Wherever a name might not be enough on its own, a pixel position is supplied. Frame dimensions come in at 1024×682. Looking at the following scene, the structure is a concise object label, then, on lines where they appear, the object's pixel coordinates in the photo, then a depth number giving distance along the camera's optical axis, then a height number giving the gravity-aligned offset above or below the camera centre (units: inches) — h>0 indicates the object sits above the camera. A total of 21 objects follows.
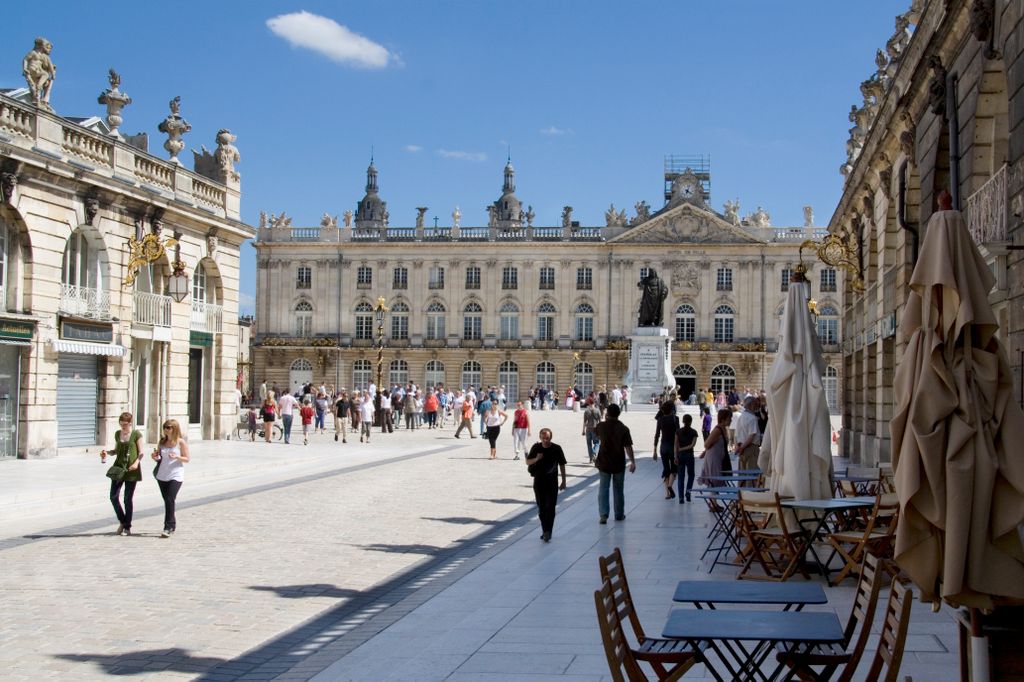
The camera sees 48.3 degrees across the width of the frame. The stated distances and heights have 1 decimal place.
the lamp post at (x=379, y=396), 1573.6 -31.7
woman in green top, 518.0 -42.1
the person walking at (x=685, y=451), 653.3 -43.0
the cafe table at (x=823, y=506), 387.5 -44.9
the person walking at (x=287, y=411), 1221.1 -42.2
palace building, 3161.9 +223.1
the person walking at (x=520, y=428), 1101.7 -51.9
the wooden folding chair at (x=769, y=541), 389.4 -58.8
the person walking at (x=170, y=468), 514.6 -44.1
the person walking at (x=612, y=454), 558.3 -38.9
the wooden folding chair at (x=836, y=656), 203.9 -50.6
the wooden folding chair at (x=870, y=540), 373.5 -54.3
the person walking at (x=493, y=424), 1078.0 -47.1
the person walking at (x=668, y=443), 687.1 -40.2
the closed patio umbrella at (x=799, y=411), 442.9 -13.8
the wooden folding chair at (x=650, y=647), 210.4 -52.1
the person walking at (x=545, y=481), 509.0 -47.5
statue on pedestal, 2306.8 +155.2
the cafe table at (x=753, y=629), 206.5 -46.9
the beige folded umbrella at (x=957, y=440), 203.2 -11.1
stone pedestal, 2364.7 +26.4
